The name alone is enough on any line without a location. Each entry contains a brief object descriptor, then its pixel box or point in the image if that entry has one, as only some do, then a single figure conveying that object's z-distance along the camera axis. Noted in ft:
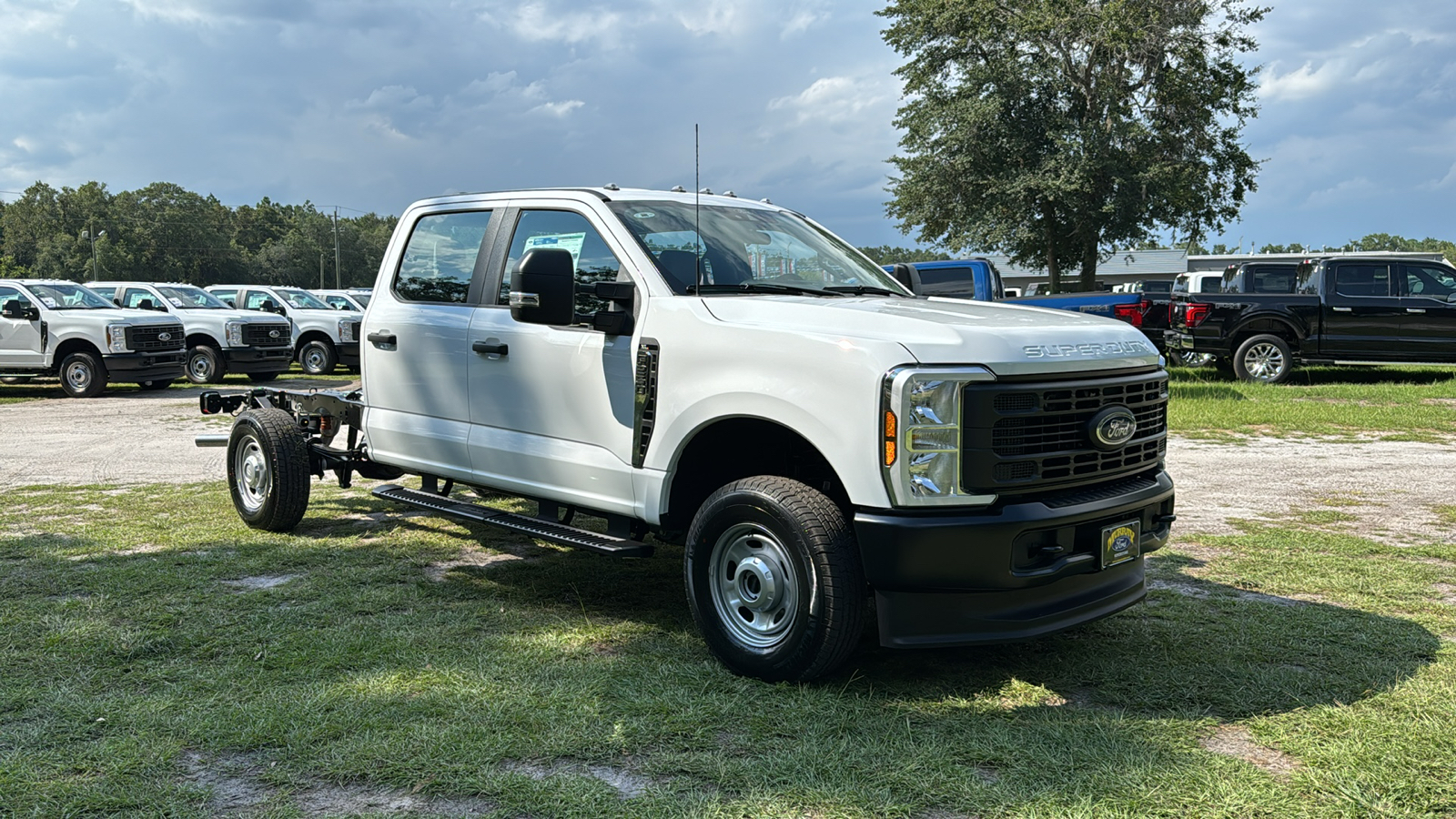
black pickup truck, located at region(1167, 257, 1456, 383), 55.83
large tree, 98.27
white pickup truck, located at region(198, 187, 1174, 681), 12.75
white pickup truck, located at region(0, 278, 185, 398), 57.47
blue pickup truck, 57.82
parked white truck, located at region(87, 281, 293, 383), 65.21
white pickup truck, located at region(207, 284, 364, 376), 72.28
